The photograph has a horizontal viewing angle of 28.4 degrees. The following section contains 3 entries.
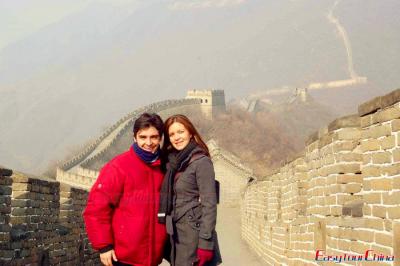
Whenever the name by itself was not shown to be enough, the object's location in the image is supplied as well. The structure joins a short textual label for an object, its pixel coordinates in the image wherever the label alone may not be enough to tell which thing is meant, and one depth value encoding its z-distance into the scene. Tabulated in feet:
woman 17.21
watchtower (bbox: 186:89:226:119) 280.31
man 17.37
